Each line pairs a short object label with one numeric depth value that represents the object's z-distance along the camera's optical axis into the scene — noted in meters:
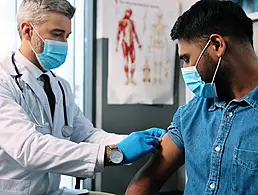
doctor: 1.44
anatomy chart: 2.72
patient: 1.13
